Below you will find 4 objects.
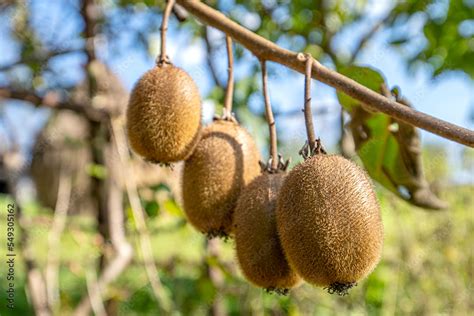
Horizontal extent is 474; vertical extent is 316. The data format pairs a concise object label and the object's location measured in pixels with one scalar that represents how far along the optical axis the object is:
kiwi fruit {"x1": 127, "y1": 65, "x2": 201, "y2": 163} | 0.48
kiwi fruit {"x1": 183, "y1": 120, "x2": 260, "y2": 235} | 0.48
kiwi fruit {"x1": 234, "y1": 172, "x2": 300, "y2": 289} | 0.43
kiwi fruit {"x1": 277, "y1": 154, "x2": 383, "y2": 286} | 0.39
